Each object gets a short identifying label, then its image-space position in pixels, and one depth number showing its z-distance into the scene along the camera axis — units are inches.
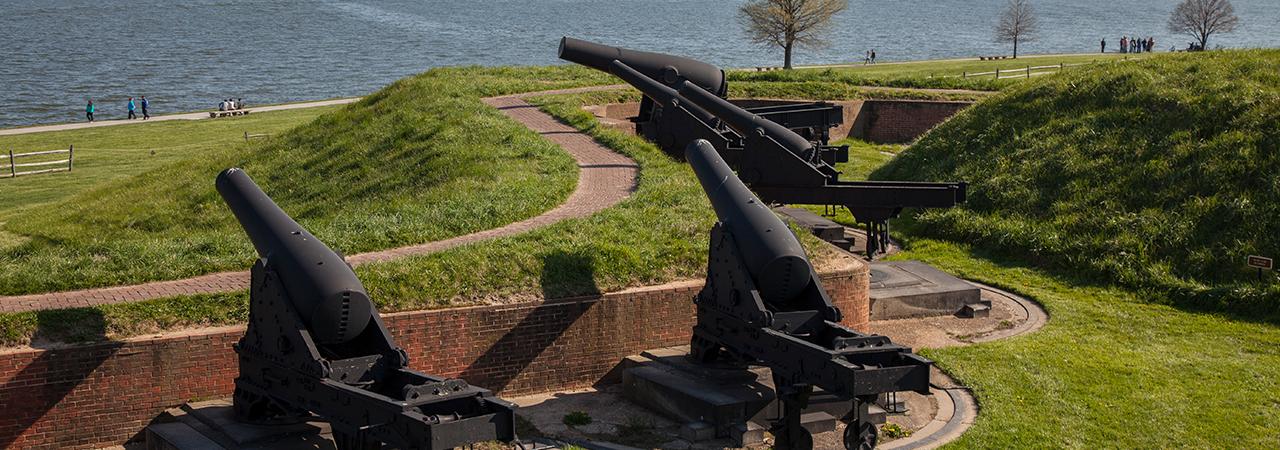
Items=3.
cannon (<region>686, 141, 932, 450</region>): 408.2
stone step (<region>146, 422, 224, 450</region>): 422.9
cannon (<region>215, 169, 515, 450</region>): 364.5
